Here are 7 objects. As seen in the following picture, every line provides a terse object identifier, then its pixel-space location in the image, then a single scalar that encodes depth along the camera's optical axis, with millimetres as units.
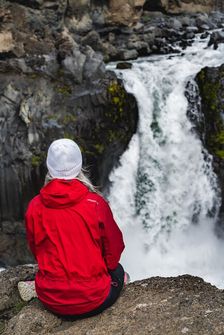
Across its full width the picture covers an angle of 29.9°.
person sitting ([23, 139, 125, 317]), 3279
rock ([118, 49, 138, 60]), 16188
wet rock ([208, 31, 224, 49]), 16125
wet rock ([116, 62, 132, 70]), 13414
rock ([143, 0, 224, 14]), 21125
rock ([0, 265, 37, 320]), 4383
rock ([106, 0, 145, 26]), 19016
